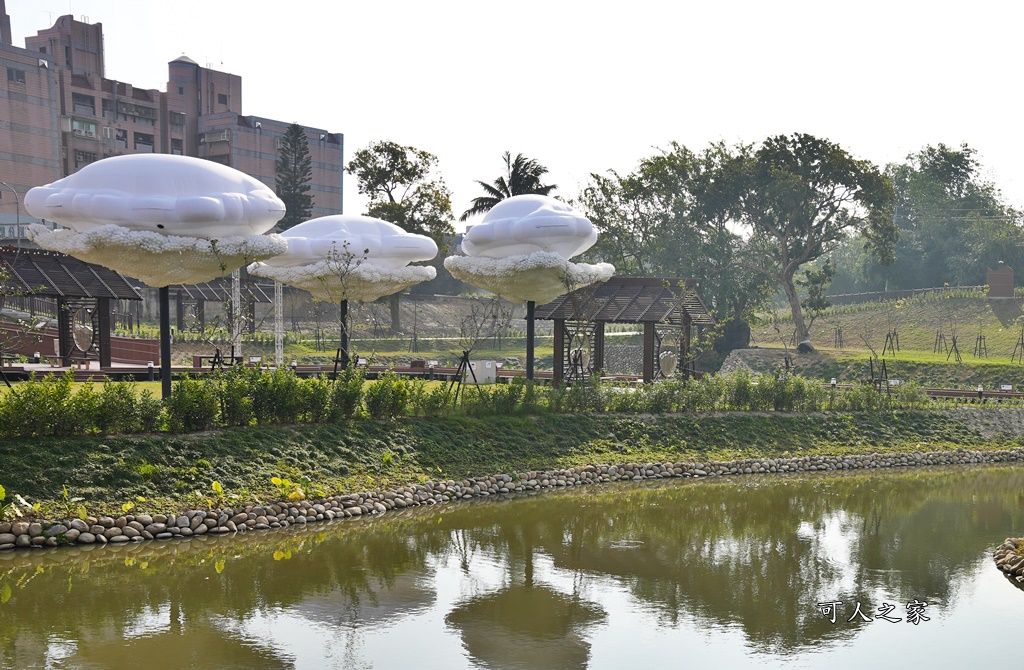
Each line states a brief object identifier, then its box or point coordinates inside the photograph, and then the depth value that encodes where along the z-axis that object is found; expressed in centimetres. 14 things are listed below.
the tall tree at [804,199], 4581
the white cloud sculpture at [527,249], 2228
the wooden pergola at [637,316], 2770
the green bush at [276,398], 1725
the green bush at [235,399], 1667
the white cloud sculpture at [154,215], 1712
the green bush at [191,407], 1578
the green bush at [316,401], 1784
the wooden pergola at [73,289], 2592
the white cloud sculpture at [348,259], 2317
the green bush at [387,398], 1908
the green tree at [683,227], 4791
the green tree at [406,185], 4794
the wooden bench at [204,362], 2889
